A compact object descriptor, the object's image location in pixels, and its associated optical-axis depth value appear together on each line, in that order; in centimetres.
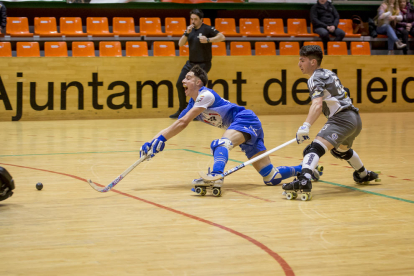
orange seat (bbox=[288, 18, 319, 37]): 1816
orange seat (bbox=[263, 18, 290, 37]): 1798
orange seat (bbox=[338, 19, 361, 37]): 1880
